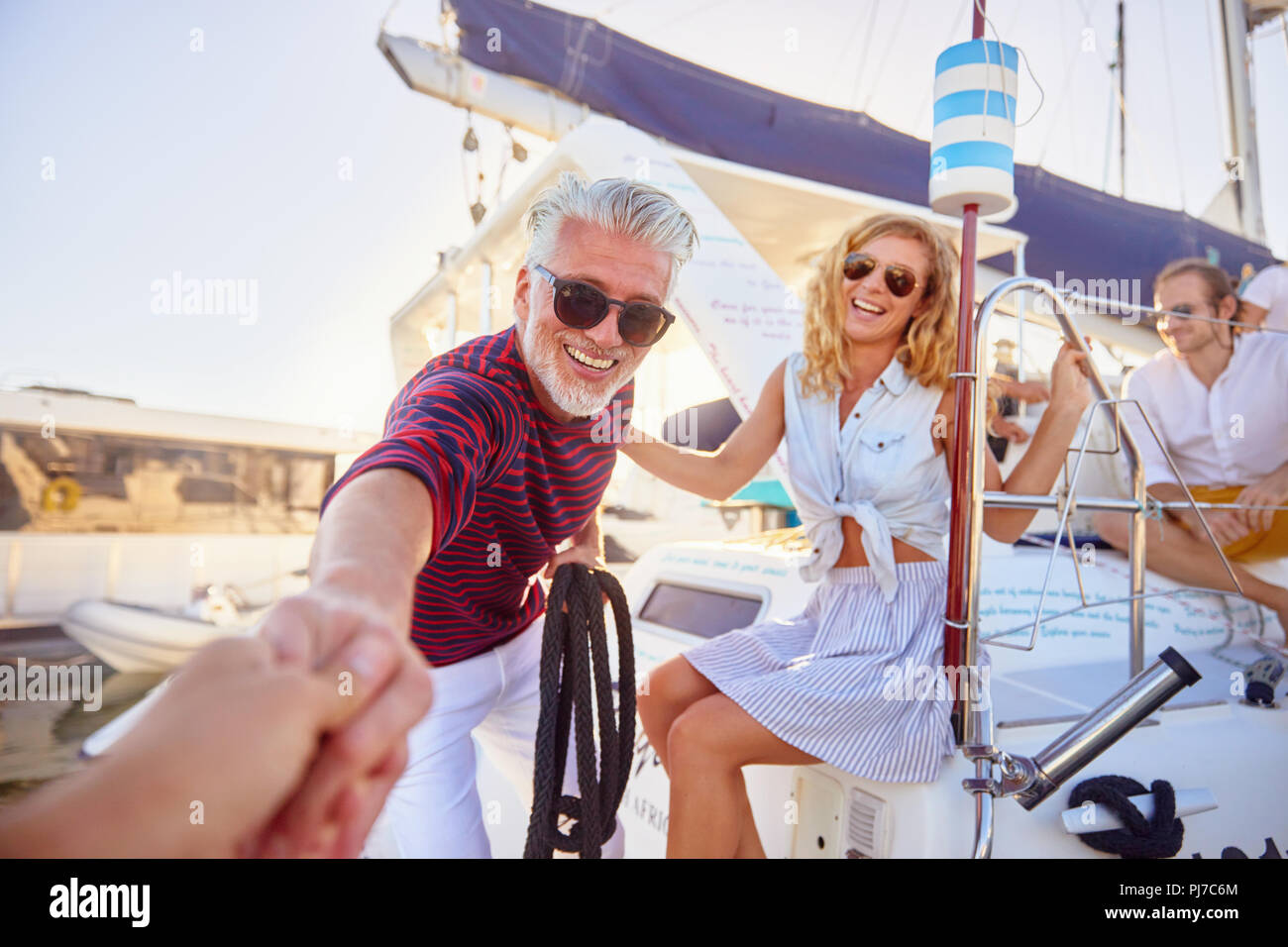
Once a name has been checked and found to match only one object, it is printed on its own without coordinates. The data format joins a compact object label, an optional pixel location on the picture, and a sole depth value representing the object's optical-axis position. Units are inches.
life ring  381.7
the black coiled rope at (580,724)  54.8
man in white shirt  110.0
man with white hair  38.3
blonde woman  63.4
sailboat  63.3
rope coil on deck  61.9
